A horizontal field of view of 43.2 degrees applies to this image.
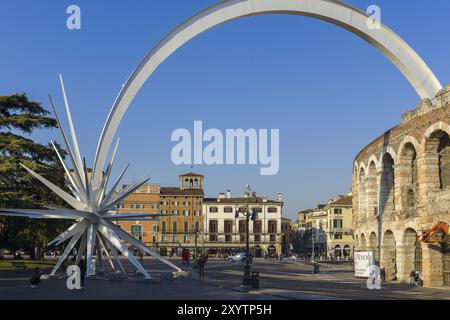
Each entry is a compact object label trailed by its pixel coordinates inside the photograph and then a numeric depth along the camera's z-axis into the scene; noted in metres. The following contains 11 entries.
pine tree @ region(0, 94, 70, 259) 47.72
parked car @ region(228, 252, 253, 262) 89.94
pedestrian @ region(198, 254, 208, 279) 44.24
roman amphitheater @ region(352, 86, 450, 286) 37.62
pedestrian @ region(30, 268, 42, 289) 31.67
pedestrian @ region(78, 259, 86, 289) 32.19
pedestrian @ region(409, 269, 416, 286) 39.83
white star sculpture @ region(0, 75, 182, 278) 33.44
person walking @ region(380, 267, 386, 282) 45.53
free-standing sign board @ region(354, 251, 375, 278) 43.50
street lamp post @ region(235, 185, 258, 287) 32.84
